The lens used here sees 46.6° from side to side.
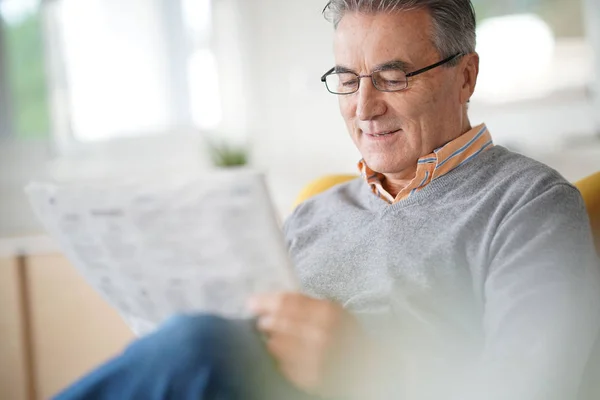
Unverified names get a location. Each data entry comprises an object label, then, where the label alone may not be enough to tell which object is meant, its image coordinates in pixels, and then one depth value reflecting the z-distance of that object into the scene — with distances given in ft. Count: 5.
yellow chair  3.63
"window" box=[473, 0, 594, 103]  6.68
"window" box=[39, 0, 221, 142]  9.71
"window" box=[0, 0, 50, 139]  9.46
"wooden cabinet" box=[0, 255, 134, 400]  7.15
